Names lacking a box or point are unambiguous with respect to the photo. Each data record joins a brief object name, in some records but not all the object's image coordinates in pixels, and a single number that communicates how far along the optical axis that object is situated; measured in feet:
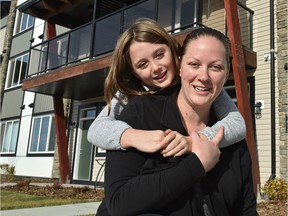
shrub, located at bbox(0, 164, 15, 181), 40.86
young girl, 4.06
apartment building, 21.20
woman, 3.56
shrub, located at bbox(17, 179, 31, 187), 29.01
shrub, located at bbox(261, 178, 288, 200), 18.80
